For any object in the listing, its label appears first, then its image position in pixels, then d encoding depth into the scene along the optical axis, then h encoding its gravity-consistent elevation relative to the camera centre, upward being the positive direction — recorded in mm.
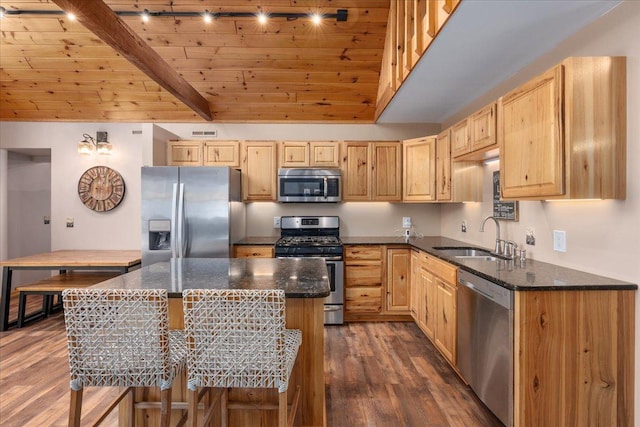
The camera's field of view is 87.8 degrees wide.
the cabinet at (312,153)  4426 +803
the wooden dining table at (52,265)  3652 -570
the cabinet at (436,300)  2676 -814
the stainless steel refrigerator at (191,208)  3730 +59
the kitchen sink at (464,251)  3271 -395
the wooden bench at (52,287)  3678 -819
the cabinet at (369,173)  4406 +533
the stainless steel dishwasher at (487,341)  1874 -817
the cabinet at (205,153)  4396 +800
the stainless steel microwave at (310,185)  4262 +363
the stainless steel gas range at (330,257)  3893 -514
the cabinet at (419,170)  3943 +535
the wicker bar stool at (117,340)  1466 -564
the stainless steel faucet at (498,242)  2912 -253
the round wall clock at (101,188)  4695 +357
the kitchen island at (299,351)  1867 -795
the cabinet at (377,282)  3992 -830
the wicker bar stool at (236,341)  1446 -561
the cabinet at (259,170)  4414 +575
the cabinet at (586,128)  1785 +462
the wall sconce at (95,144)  4340 +933
